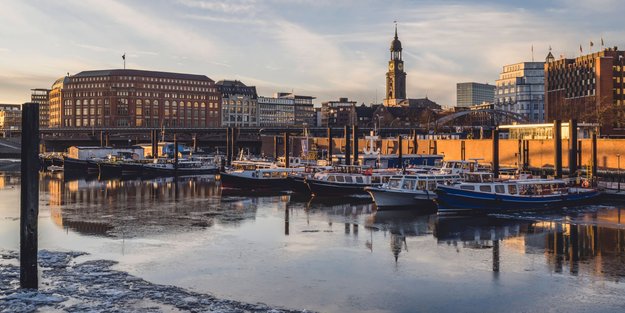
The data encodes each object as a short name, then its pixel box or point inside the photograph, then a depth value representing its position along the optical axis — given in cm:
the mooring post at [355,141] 9341
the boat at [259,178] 8069
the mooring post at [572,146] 6562
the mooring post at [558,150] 6500
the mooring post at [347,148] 8644
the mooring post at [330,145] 9781
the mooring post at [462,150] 10541
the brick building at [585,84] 15375
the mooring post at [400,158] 8950
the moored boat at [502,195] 5434
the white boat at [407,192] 5797
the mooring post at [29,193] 3005
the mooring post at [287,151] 9069
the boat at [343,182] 6919
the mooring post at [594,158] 6702
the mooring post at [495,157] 6912
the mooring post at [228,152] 11696
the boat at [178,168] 11250
